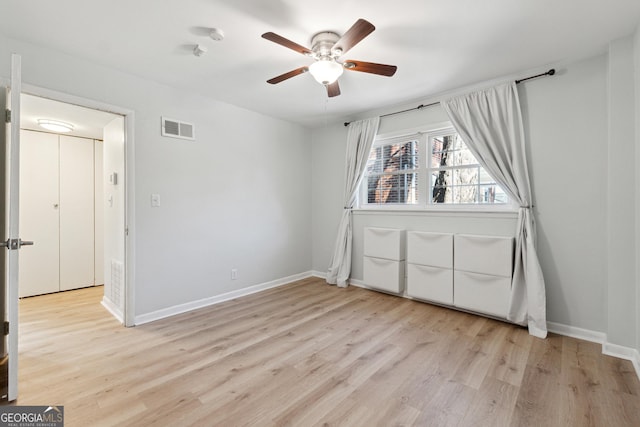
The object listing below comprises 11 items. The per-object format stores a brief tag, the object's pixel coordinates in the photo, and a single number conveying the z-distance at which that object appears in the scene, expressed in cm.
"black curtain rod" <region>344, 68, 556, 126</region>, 265
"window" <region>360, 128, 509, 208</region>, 326
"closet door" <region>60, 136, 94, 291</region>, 414
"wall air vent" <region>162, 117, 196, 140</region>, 306
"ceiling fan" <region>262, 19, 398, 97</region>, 210
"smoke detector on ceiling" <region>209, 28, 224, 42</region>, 212
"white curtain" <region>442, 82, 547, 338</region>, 265
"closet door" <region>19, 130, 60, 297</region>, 383
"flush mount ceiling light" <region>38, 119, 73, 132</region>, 351
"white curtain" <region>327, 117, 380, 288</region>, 406
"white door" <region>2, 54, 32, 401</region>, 166
